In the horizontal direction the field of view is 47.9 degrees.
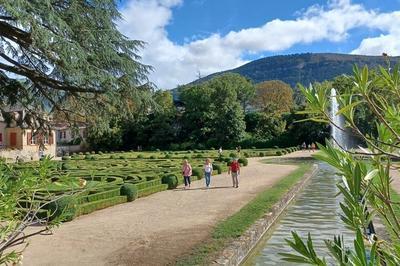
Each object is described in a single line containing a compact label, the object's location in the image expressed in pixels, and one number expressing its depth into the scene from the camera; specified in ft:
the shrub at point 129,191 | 47.88
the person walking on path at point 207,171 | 57.67
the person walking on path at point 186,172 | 57.47
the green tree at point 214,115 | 186.39
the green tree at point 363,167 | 4.66
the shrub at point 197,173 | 69.21
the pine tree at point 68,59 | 20.45
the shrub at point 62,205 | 34.69
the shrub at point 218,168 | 78.79
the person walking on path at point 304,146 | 178.07
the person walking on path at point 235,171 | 55.62
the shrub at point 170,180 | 58.90
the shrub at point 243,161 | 93.61
